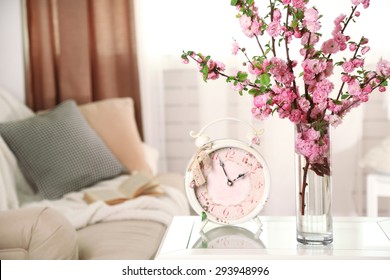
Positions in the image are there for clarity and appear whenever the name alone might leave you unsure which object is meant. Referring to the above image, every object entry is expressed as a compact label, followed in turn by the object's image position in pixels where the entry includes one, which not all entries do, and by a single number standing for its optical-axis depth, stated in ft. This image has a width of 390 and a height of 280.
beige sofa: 5.93
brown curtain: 11.81
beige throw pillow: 10.66
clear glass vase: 4.64
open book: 8.83
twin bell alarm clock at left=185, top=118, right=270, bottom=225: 5.06
